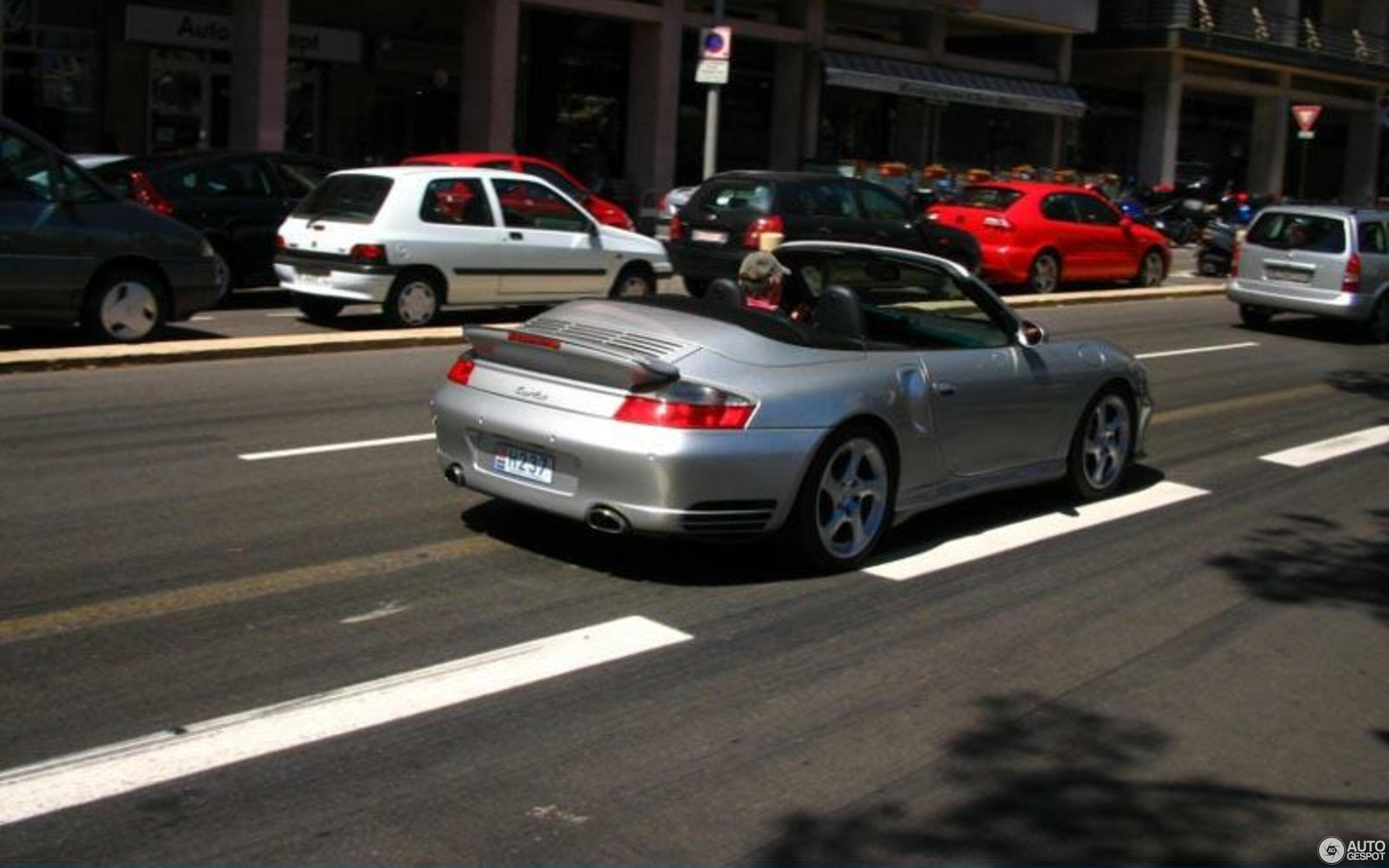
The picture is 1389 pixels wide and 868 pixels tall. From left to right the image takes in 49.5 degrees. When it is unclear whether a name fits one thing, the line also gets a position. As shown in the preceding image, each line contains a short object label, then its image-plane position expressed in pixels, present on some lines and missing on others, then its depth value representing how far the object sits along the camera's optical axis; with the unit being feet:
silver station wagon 58.54
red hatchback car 68.39
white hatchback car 45.57
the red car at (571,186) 62.77
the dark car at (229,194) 49.52
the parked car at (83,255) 37.63
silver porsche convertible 20.45
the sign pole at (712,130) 76.95
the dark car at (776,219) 57.72
